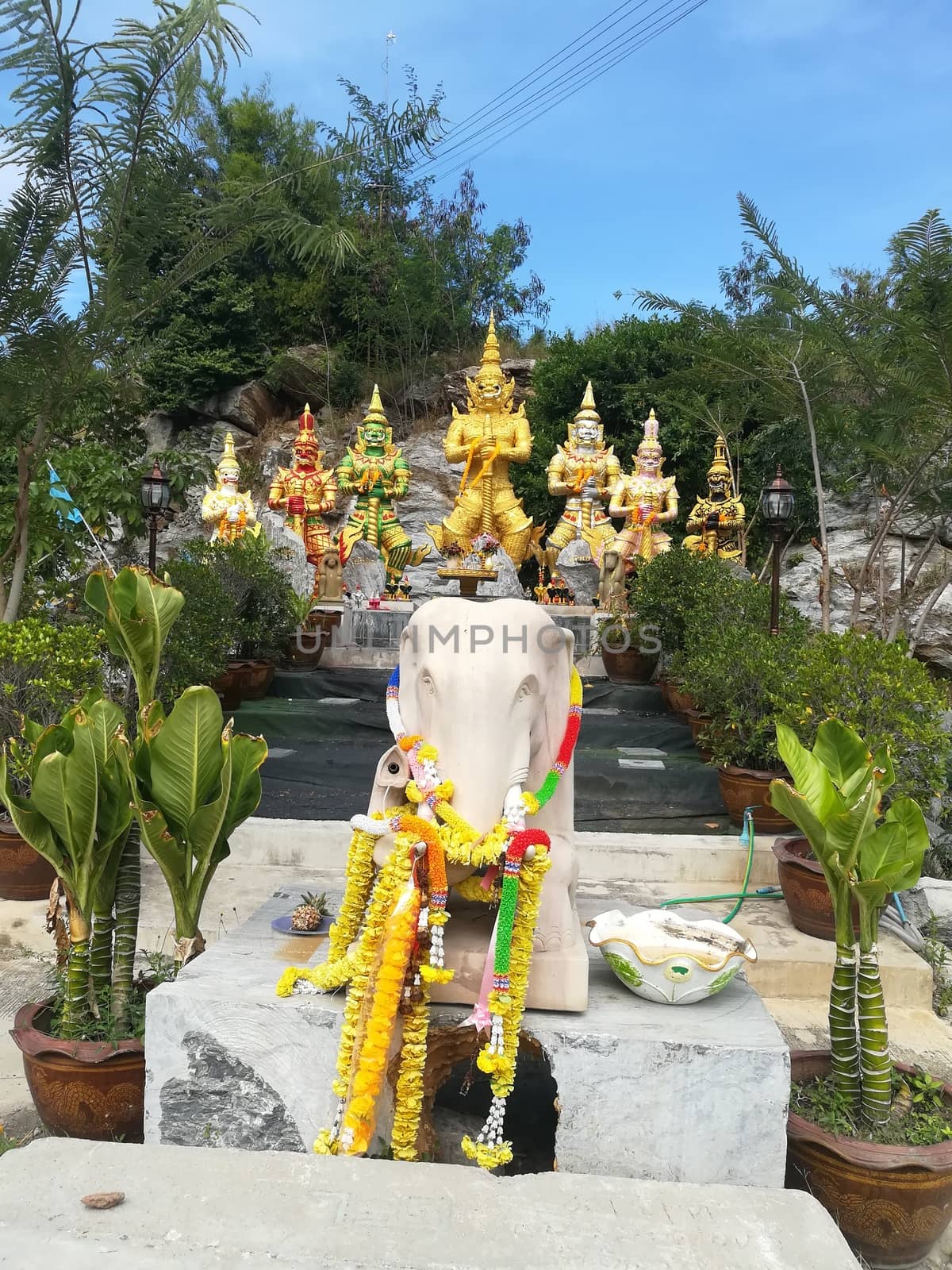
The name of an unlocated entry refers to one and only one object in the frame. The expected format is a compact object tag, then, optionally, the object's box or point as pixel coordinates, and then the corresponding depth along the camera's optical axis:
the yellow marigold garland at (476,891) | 2.19
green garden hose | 4.19
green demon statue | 11.16
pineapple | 2.74
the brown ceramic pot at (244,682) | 7.51
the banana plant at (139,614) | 3.41
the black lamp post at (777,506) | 6.59
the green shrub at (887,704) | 3.97
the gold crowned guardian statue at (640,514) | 10.47
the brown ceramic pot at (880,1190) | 2.09
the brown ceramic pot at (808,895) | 3.85
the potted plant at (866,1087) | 2.10
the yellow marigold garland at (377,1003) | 1.95
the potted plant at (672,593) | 7.55
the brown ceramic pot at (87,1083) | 2.38
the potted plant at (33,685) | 4.38
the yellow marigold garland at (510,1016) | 1.99
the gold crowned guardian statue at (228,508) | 11.87
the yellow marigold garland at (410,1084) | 2.03
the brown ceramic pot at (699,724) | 6.02
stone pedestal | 2.04
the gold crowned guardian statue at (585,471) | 11.80
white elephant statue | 2.14
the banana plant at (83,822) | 2.42
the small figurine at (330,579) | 10.75
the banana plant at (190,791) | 2.46
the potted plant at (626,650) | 8.48
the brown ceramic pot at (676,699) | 6.96
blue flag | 6.37
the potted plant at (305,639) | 9.11
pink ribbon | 2.04
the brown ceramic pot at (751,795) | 4.84
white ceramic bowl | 2.27
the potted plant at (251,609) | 7.79
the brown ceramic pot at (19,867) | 4.37
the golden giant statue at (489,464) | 11.05
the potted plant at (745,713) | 4.84
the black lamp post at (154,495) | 6.97
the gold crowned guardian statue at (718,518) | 13.36
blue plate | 2.73
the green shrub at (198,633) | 6.15
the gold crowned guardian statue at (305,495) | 11.75
